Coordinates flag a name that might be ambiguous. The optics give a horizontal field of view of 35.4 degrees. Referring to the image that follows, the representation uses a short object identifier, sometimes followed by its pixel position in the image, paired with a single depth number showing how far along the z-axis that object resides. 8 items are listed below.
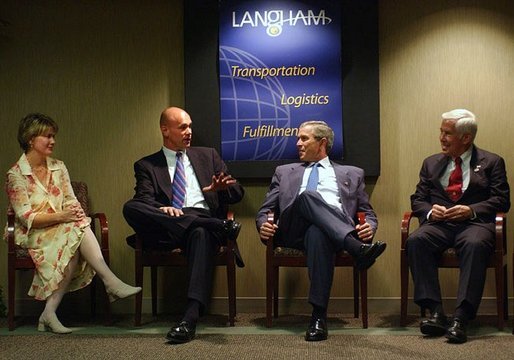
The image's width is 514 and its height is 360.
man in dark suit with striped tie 4.81
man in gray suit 4.68
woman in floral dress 5.00
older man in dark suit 4.64
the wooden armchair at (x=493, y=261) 4.81
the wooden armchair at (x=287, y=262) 4.95
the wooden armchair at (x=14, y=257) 5.03
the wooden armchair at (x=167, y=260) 5.08
